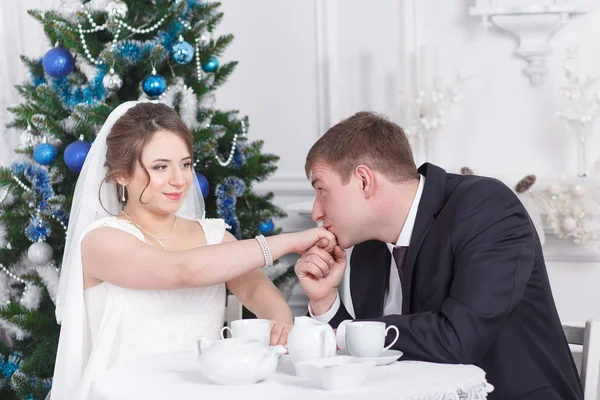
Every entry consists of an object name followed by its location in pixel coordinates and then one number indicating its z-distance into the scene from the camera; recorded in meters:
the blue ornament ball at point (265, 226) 3.51
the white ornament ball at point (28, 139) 3.34
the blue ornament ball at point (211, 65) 3.42
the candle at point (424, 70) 3.92
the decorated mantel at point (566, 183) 3.66
